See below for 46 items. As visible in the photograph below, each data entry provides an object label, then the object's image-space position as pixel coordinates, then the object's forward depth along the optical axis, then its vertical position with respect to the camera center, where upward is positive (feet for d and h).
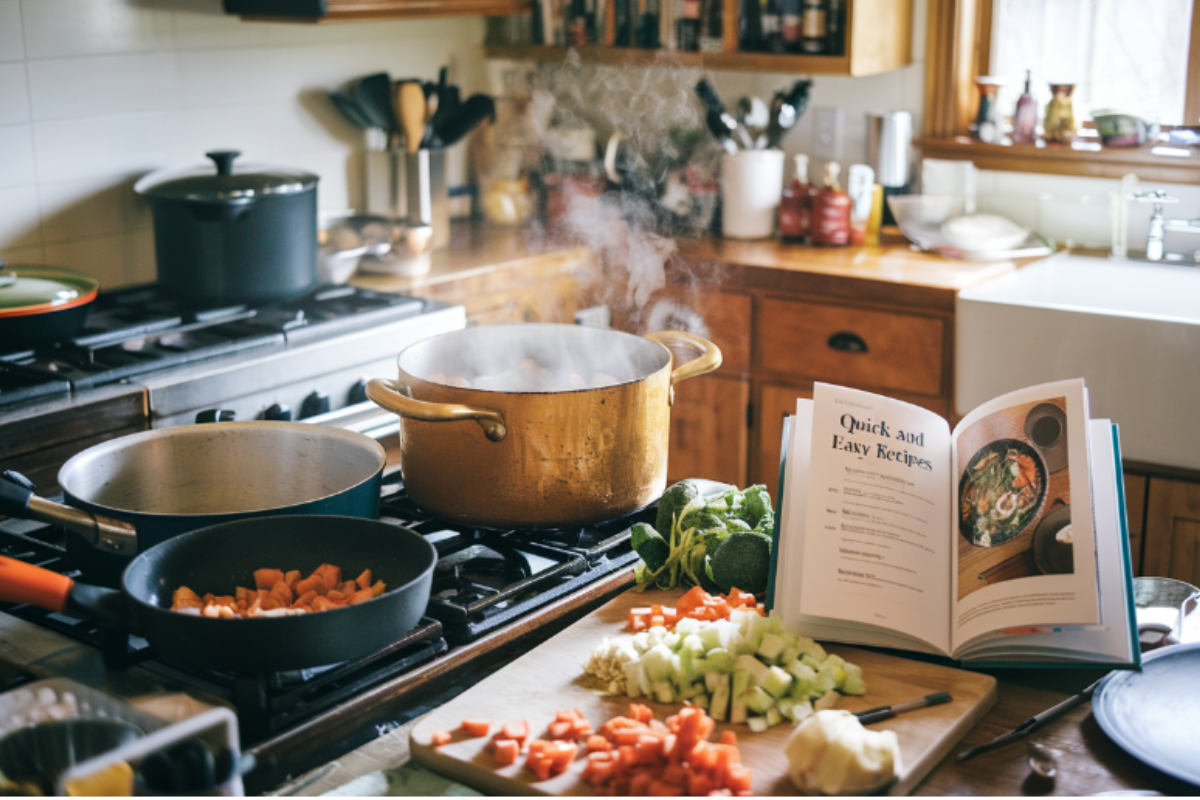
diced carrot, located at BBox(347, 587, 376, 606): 3.51 -1.39
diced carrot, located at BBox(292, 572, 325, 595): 3.63 -1.39
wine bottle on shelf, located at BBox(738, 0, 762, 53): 11.08 +0.75
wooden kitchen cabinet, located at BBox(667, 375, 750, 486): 10.42 -2.76
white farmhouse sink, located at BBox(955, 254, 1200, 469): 8.29 -1.74
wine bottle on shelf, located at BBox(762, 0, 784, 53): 10.91 +0.77
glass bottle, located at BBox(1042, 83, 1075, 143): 10.52 -0.05
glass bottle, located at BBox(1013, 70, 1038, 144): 10.69 -0.08
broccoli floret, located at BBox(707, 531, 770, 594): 4.11 -1.51
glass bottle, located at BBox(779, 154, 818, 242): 11.19 -0.88
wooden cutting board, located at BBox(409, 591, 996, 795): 3.15 -1.68
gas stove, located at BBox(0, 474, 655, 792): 3.26 -1.59
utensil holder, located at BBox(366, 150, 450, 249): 10.98 -0.67
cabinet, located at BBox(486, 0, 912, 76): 10.38 +0.53
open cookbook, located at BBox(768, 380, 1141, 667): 3.58 -1.30
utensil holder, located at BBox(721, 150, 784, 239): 11.21 -0.74
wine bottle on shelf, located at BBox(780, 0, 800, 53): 10.77 +0.75
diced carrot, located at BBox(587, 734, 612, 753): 3.19 -1.64
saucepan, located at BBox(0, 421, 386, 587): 4.27 -1.26
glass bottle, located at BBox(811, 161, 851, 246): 10.87 -0.91
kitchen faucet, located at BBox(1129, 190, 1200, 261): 10.01 -0.97
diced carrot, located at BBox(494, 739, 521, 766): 3.17 -1.65
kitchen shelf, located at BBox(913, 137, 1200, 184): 10.04 -0.42
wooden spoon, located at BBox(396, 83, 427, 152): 10.78 +0.00
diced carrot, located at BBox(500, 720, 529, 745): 3.26 -1.64
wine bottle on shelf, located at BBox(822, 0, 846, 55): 10.60 +0.71
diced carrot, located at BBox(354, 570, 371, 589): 3.66 -1.39
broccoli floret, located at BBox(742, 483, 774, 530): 4.39 -1.43
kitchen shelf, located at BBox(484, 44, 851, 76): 10.55 +0.47
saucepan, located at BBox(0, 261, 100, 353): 7.18 -1.13
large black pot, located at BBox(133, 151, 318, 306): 8.38 -0.81
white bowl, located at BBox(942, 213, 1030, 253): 10.28 -1.05
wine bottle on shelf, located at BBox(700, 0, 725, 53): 11.18 +0.76
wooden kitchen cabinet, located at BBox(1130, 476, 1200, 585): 8.35 -2.88
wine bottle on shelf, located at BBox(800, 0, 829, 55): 10.61 +0.72
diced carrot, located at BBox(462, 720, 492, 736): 3.31 -1.65
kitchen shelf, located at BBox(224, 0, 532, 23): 9.49 +0.82
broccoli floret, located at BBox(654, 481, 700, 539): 4.35 -1.39
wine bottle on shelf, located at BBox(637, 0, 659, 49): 11.32 +0.78
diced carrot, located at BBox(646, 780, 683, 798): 2.99 -1.65
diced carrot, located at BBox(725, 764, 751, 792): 3.01 -1.63
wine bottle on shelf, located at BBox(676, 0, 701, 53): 11.20 +0.76
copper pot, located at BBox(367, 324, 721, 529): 4.14 -1.16
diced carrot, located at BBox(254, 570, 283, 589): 3.65 -1.38
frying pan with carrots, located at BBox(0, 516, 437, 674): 3.12 -1.31
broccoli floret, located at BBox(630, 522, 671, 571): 4.22 -1.50
